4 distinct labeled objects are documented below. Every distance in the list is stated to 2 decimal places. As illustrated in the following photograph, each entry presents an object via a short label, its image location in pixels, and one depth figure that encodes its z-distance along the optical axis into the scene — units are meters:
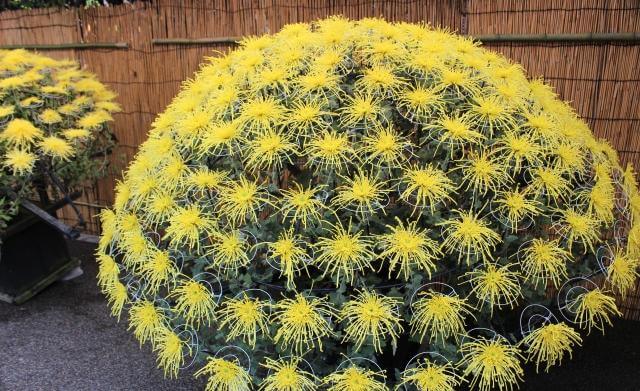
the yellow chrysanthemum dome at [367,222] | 1.52
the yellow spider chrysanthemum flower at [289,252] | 1.51
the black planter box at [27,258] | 3.43
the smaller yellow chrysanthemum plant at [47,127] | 3.03
